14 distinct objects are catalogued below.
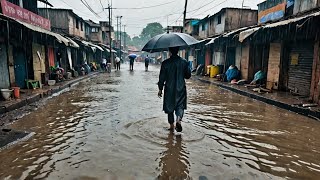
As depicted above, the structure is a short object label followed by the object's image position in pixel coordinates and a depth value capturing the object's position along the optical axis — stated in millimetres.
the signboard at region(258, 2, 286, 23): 13770
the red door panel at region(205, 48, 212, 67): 25656
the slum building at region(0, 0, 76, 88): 10562
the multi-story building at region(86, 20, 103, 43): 42500
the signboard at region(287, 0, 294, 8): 13008
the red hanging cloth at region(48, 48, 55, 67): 17088
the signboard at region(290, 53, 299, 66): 11539
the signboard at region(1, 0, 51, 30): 10678
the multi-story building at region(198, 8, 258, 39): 22766
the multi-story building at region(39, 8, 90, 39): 26516
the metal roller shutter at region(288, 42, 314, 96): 10662
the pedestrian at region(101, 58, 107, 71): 32156
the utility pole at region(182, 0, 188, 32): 25844
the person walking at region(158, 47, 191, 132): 5457
